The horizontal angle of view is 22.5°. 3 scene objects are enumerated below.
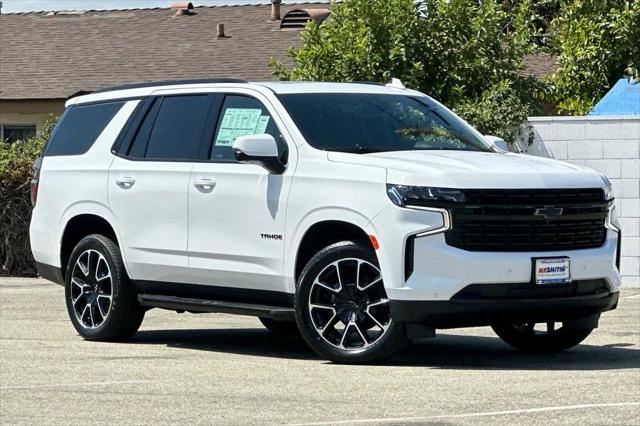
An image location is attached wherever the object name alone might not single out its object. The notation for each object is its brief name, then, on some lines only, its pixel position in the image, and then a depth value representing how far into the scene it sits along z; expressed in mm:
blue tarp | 20797
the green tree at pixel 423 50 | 20859
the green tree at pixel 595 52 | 23109
